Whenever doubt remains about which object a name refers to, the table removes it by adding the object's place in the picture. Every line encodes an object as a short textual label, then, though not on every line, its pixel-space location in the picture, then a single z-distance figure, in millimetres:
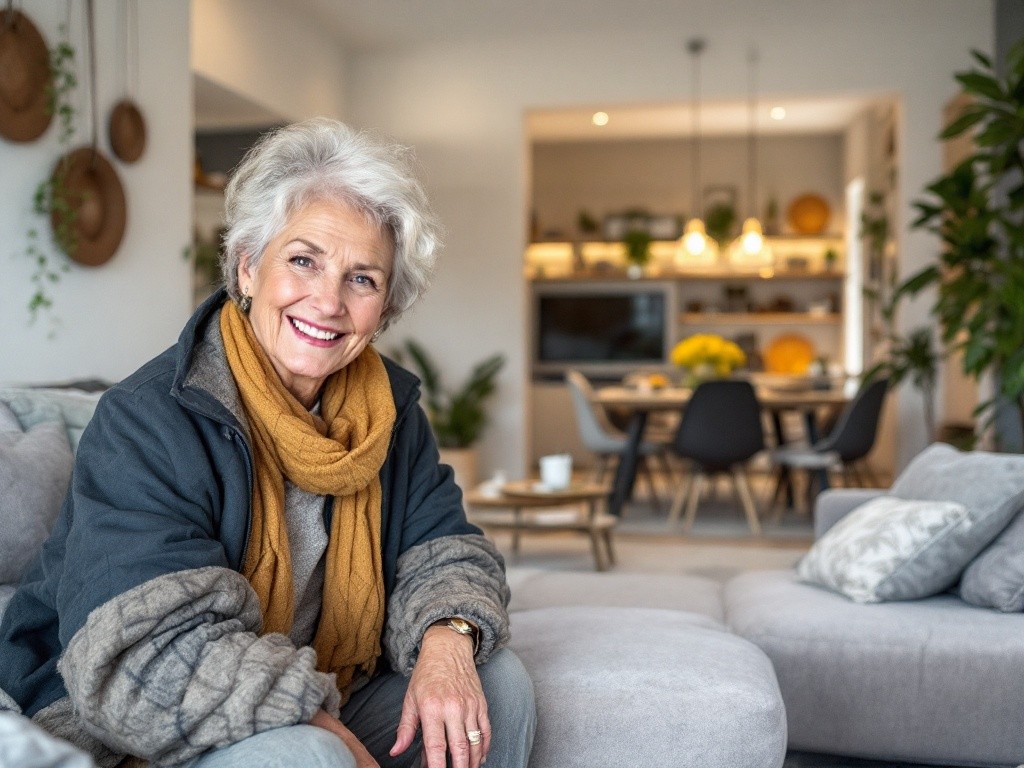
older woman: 1134
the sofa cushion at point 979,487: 2314
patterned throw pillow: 2338
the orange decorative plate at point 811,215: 9555
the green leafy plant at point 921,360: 6191
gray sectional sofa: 1646
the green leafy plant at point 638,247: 9383
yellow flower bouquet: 6305
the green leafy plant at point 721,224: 9133
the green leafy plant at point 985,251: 3498
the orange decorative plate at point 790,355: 9664
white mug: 4590
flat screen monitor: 9594
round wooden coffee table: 4406
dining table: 5922
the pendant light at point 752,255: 9555
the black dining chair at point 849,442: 5648
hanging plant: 3629
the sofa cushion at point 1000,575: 2262
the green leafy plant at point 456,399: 7090
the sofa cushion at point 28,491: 1726
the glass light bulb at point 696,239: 7309
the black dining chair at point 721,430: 5523
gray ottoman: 1626
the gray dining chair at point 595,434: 6215
